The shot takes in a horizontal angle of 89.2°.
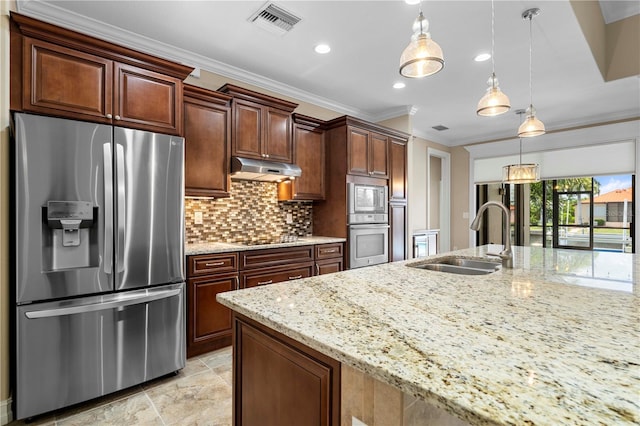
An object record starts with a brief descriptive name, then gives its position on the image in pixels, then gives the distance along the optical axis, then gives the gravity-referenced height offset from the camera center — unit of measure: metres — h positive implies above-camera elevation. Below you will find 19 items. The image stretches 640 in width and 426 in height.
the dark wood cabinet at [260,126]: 3.13 +0.89
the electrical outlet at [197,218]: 3.16 -0.05
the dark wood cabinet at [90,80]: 1.89 +0.86
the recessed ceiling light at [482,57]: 3.13 +1.51
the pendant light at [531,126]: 2.71 +0.72
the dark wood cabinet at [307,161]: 3.70 +0.61
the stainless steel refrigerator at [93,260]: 1.82 -0.29
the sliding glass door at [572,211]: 5.29 +0.01
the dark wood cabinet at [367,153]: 3.86 +0.74
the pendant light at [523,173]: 3.83 +0.46
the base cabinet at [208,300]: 2.60 -0.71
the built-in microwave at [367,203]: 3.81 +0.12
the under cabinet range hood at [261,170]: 3.05 +0.42
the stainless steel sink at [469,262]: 2.05 -0.33
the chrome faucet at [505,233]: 1.80 -0.12
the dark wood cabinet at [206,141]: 2.85 +0.65
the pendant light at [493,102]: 2.12 +0.72
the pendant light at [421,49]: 1.53 +0.78
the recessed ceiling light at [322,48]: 2.95 +1.52
